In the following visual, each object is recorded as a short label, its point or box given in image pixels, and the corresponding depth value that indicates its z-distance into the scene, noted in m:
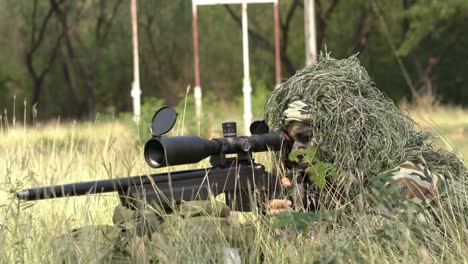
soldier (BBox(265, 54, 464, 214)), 4.56
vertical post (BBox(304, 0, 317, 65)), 19.34
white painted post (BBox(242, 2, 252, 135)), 15.05
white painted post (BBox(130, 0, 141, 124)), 18.30
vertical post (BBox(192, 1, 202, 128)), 15.31
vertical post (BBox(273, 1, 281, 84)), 16.98
